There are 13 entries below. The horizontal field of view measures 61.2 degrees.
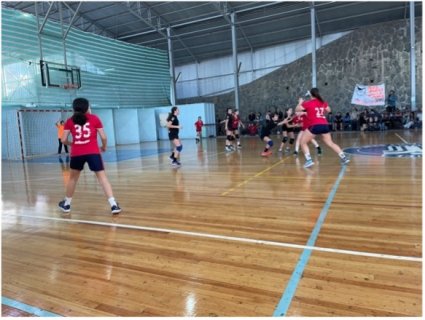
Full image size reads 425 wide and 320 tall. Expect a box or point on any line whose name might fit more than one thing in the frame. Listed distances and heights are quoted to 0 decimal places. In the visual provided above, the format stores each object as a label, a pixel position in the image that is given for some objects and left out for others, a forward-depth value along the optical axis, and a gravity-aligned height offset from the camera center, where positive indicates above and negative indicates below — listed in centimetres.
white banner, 2316 +129
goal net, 1675 +10
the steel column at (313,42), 2138 +467
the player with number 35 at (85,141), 474 -13
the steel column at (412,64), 2059 +282
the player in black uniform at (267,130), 1096 -26
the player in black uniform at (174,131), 956 -12
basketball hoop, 1881 +246
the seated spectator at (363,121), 2166 -34
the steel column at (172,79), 2673 +366
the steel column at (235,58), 2312 +430
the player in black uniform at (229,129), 1350 -22
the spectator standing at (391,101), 2223 +77
